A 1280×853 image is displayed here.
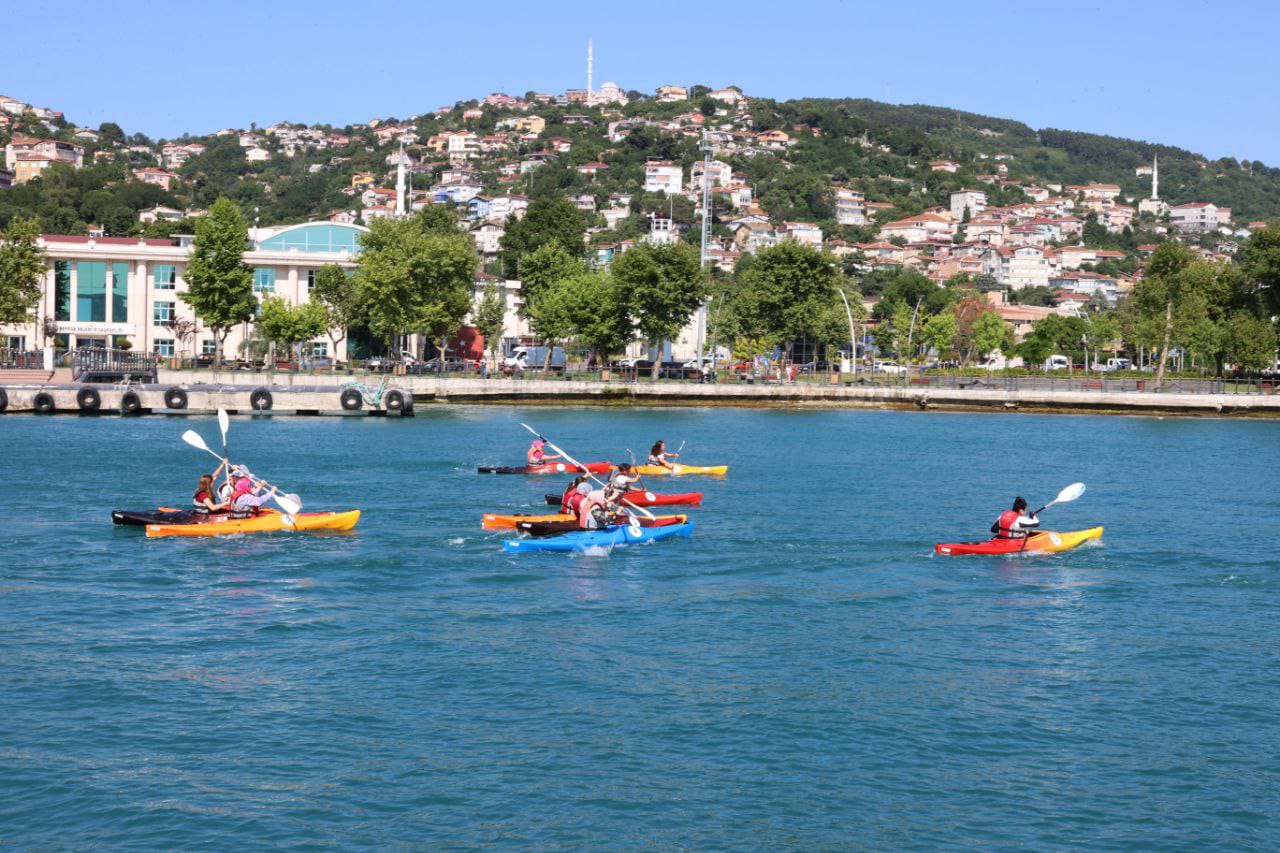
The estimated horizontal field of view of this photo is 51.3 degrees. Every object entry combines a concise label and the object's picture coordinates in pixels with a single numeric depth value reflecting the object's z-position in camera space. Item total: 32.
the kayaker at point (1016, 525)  33.09
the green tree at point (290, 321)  88.44
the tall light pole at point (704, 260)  93.44
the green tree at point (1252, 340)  95.44
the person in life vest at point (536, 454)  47.06
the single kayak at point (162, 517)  32.97
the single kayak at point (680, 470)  46.06
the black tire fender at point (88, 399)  68.12
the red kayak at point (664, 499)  39.88
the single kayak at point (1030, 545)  32.91
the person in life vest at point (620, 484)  34.00
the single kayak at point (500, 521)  33.72
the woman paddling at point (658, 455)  46.16
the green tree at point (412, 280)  87.38
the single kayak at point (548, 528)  32.34
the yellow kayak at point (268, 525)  32.69
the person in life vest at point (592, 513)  33.06
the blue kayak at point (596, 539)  31.99
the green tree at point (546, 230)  134.12
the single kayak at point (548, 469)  46.40
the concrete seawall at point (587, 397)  69.69
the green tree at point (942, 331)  127.19
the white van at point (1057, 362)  140.62
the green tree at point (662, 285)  90.94
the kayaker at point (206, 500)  33.09
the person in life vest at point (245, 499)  33.31
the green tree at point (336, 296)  92.75
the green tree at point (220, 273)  85.44
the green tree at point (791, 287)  97.38
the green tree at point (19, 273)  80.62
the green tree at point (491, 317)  99.50
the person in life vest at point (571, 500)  33.84
